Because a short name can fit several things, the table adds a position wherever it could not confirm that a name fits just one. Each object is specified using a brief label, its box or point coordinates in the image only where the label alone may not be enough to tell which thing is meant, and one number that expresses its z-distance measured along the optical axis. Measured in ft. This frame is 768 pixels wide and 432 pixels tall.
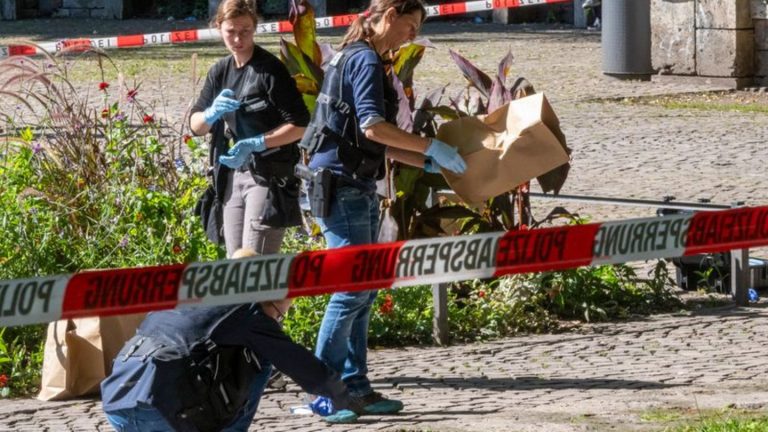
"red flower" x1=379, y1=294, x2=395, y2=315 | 50.49
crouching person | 32.24
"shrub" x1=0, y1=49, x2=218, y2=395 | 50.62
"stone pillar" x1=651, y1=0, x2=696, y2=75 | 121.60
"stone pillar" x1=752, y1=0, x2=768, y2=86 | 119.14
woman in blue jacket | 39.29
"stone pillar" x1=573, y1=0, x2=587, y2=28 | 189.67
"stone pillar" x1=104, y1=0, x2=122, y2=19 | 225.02
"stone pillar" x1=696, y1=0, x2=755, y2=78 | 119.44
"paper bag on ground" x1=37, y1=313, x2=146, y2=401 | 43.57
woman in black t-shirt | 42.75
